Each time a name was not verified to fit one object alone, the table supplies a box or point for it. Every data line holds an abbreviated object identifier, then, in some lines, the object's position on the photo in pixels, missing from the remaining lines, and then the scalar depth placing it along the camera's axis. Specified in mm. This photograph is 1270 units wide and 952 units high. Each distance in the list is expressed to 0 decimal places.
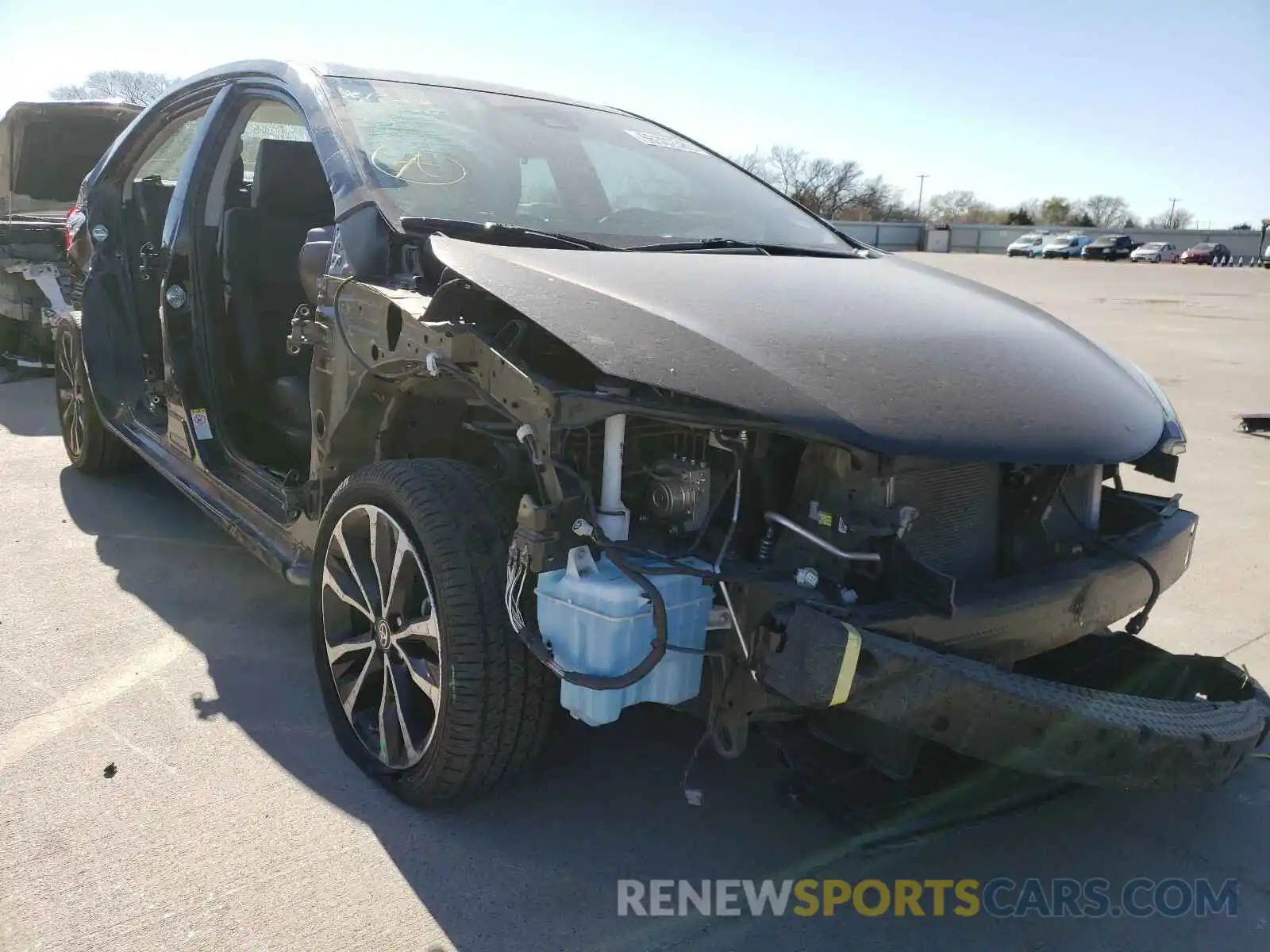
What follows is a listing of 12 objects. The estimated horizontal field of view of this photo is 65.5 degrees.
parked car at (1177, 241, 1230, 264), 50188
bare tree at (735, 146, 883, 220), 76625
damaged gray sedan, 1996
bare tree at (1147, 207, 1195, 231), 102562
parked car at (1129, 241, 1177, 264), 51062
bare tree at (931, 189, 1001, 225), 94625
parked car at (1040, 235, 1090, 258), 52781
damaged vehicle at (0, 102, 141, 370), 7461
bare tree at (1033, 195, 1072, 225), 93938
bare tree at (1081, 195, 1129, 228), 96500
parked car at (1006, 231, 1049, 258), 55156
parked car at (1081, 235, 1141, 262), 51062
